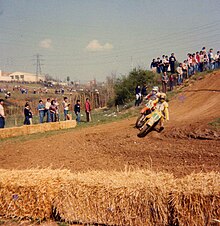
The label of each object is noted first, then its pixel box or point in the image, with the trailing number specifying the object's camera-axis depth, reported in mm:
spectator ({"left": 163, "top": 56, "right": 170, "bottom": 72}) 25422
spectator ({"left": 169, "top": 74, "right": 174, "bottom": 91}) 25595
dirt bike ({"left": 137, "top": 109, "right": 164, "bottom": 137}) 13375
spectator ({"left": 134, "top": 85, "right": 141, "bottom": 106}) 24436
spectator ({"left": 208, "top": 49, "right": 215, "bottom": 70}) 25319
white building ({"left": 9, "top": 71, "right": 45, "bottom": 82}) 133250
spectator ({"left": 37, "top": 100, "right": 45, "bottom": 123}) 22062
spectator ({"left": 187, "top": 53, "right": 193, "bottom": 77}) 25575
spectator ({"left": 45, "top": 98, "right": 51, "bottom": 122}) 22284
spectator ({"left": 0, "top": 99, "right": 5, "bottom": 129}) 19072
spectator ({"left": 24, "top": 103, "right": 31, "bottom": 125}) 21177
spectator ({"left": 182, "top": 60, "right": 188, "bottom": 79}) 25720
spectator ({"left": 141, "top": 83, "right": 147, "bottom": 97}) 25716
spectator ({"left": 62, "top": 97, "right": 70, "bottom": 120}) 22975
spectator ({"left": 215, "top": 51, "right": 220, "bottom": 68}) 25420
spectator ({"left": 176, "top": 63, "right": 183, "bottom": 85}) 25531
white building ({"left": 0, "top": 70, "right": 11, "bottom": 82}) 111312
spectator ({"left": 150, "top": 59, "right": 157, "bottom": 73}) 26789
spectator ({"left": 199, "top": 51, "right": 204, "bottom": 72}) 25359
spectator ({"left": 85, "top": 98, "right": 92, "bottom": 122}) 23219
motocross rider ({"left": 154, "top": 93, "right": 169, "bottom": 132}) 13366
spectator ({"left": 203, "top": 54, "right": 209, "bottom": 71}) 25516
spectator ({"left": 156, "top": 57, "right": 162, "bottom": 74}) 26208
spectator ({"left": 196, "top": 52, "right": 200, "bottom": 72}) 25433
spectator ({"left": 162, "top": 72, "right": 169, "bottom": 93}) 24438
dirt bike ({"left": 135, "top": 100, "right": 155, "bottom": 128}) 14180
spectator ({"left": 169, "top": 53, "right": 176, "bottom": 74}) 25531
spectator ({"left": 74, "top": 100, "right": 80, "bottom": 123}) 23234
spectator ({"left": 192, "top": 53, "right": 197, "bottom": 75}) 25480
